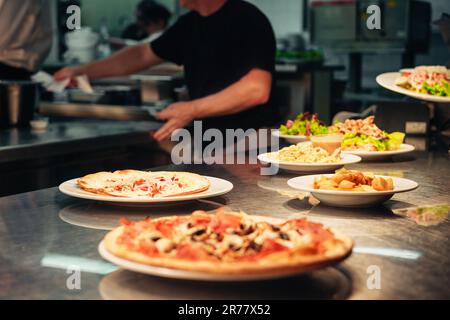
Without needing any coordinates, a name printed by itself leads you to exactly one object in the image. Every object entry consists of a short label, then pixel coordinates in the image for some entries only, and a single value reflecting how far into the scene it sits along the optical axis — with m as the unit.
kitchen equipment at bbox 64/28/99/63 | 6.93
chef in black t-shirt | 3.62
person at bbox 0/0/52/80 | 3.89
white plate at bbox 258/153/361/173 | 2.14
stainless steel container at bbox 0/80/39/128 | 3.69
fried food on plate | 1.71
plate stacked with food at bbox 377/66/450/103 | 2.71
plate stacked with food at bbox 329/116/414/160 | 2.51
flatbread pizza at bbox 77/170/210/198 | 1.70
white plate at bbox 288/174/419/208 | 1.66
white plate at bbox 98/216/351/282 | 1.04
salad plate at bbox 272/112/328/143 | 2.74
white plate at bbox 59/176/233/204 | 1.63
